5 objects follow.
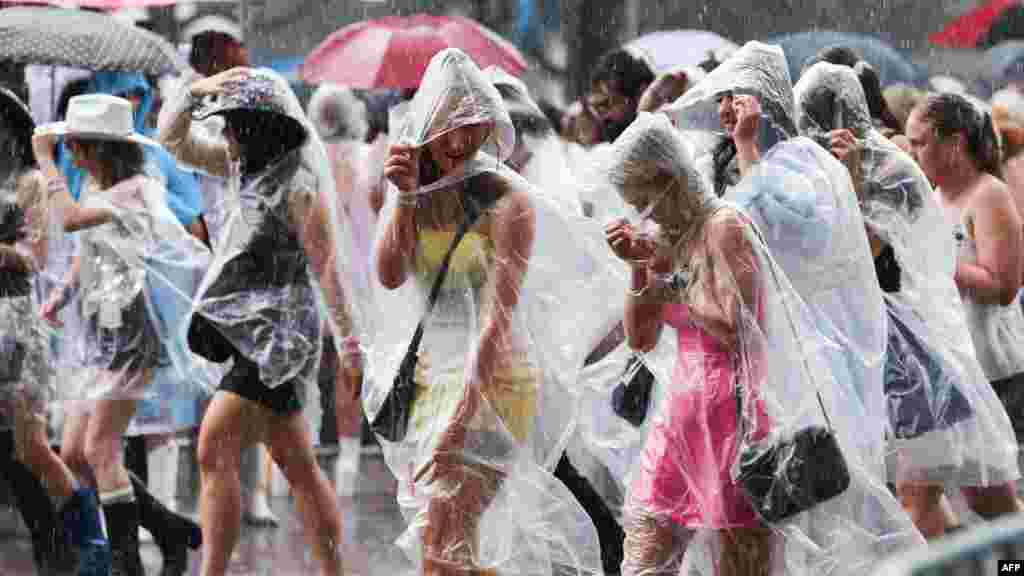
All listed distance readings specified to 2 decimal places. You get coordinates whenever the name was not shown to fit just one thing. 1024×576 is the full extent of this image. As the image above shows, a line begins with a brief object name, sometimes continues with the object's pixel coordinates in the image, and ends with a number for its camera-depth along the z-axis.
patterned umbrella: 18.42
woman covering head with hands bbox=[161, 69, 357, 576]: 14.16
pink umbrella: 22.41
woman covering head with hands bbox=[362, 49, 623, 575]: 12.00
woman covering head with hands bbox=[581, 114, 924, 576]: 11.16
